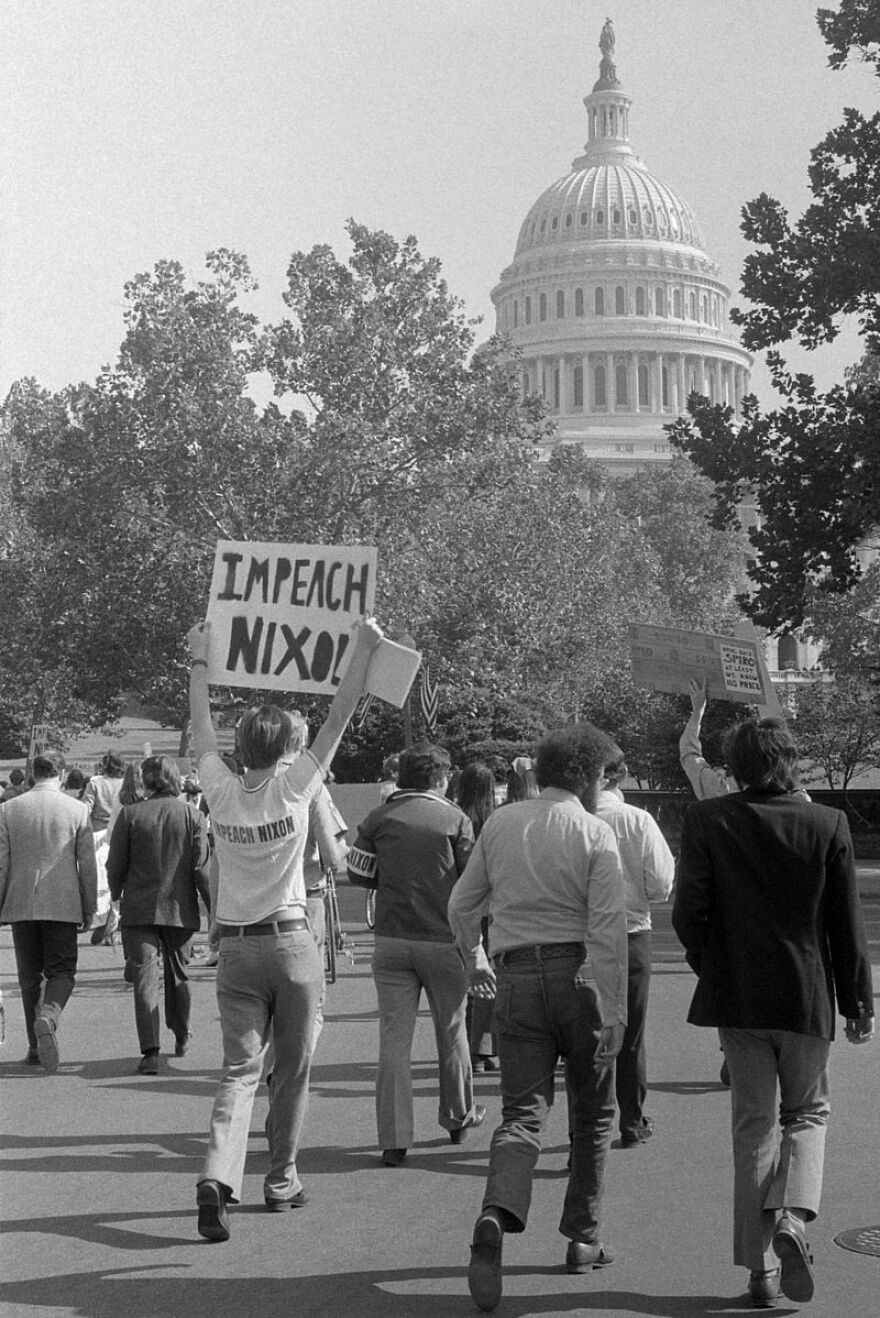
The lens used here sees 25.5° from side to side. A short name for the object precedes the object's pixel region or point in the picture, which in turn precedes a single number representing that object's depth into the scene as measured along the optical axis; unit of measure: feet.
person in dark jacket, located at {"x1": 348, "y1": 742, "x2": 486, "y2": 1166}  26.71
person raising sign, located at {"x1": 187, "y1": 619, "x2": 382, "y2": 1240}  21.74
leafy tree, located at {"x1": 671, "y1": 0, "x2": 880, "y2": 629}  85.61
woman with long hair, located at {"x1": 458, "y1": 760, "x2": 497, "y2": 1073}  33.73
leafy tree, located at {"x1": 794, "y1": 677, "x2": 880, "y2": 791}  152.46
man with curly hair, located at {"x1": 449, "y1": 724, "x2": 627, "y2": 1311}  19.89
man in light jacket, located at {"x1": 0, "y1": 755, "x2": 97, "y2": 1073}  34.47
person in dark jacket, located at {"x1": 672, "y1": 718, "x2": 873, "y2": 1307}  19.03
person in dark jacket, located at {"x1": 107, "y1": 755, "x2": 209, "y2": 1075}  34.83
